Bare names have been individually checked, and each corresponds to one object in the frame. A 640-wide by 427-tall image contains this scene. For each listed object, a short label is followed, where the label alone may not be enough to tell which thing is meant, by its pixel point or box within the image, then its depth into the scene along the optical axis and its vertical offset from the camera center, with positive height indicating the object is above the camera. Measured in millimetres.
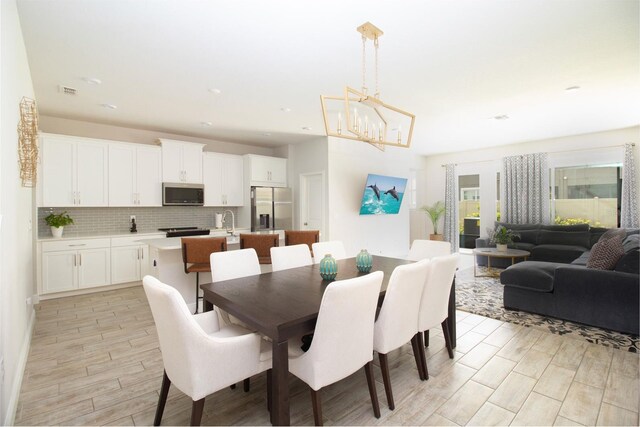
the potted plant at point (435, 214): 8055 -91
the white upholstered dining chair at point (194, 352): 1499 -727
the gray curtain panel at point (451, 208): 8008 +62
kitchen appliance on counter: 5275 -332
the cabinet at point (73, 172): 4543 +627
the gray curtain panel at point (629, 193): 5594 +292
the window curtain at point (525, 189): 6570 +450
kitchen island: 3670 -654
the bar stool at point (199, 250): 3455 -422
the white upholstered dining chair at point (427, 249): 3343 -425
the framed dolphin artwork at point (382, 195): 6488 +354
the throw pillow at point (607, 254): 3207 -469
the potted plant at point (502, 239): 5523 -514
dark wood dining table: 1577 -560
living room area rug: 2967 -1223
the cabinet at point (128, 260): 4945 -769
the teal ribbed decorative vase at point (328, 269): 2439 -451
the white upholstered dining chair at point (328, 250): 3375 -428
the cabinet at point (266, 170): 6305 +861
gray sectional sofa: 3035 -872
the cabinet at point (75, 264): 4429 -762
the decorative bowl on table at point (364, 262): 2695 -442
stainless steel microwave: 5499 +327
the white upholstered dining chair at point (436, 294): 2332 -649
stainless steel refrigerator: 6180 +52
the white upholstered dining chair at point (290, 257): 3031 -454
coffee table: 5145 -727
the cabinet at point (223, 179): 6043 +656
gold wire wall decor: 2594 +634
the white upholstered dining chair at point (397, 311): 1997 -670
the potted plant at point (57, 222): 4609 -137
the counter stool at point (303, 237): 4277 -352
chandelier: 2334 +1367
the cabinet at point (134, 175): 5086 +632
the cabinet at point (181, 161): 5516 +922
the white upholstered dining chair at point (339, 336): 1627 -688
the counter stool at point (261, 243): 3801 -383
